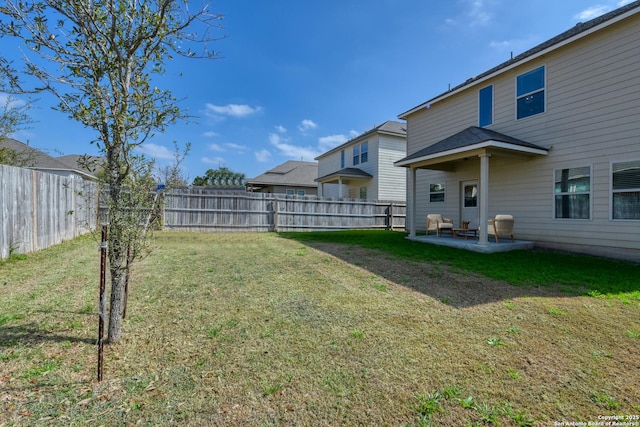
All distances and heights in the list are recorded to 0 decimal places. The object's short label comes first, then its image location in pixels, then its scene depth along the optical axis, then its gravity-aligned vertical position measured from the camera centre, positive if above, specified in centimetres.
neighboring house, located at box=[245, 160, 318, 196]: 2462 +246
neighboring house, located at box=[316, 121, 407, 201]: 1823 +276
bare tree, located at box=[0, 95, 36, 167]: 1003 +315
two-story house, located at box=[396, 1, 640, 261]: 690 +184
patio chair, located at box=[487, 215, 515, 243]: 865 -42
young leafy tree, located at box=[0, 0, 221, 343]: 238 +118
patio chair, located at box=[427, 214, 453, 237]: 1045 -44
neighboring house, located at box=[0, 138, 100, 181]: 1480 +278
